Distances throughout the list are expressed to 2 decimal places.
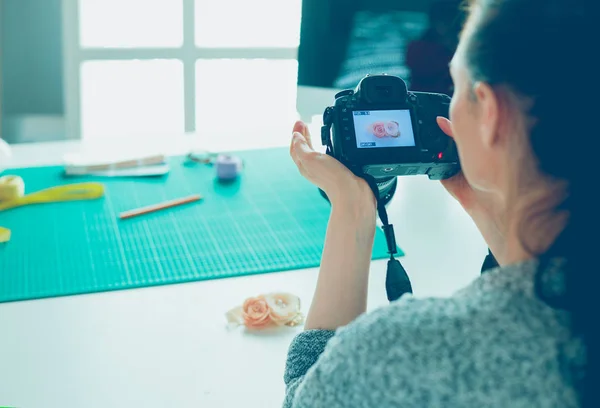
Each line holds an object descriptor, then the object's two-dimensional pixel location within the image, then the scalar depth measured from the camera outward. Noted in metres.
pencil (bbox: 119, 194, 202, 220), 1.33
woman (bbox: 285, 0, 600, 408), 0.54
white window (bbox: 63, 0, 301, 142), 2.78
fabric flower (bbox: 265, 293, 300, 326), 1.03
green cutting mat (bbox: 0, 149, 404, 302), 1.13
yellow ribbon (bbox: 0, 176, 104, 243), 1.34
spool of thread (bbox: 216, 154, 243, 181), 1.51
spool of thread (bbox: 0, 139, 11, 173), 1.59
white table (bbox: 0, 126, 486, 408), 0.87
